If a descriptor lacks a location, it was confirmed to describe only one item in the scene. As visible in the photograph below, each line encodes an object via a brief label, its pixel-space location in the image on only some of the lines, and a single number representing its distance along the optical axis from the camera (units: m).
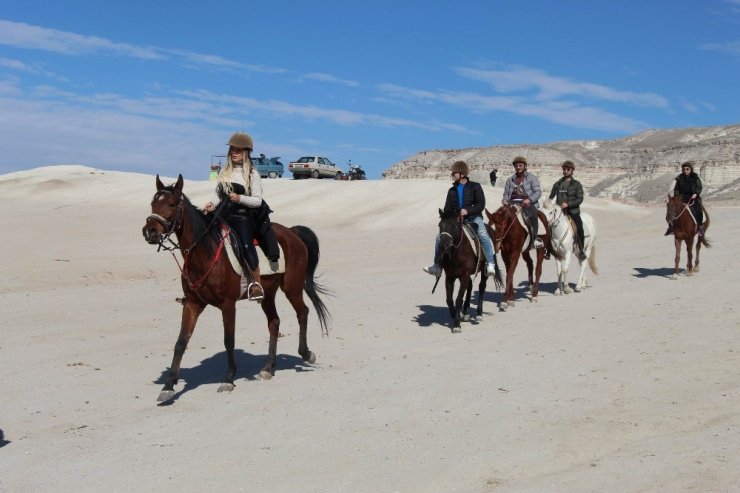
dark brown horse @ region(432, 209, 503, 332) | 13.05
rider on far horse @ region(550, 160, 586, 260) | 18.03
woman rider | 9.73
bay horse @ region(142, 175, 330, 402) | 8.84
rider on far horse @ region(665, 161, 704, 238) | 19.50
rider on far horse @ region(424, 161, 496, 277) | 13.71
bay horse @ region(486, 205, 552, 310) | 15.87
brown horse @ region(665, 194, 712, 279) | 19.56
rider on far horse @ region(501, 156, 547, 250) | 16.17
